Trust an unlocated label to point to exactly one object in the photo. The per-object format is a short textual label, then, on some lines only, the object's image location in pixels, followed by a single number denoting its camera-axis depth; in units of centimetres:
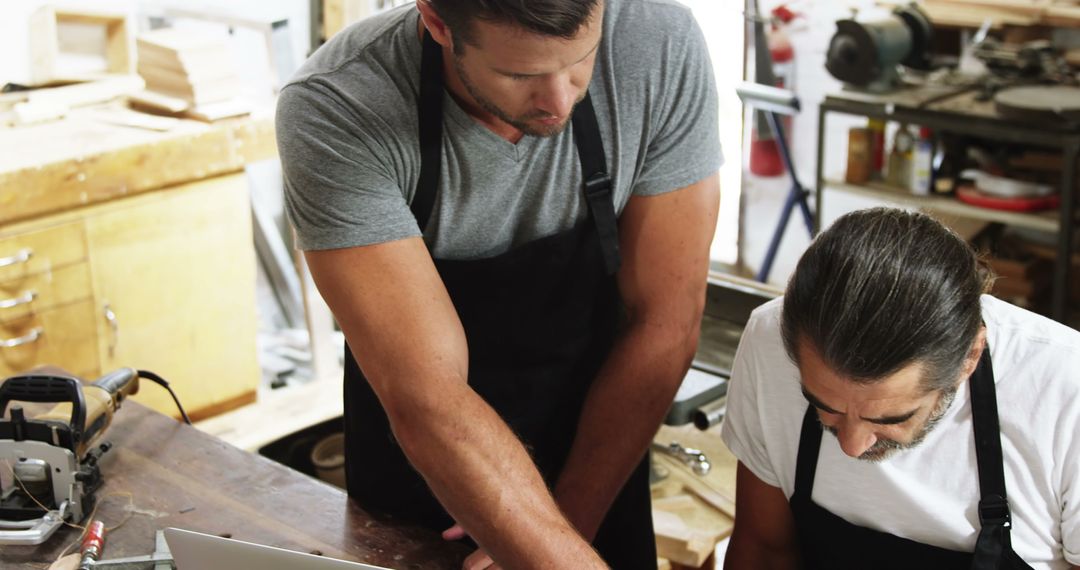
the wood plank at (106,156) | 296
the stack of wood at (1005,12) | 394
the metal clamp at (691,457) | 239
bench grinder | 403
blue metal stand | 468
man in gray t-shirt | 155
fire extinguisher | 475
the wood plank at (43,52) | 371
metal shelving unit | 364
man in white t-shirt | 149
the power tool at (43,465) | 177
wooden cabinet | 307
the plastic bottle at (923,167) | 411
